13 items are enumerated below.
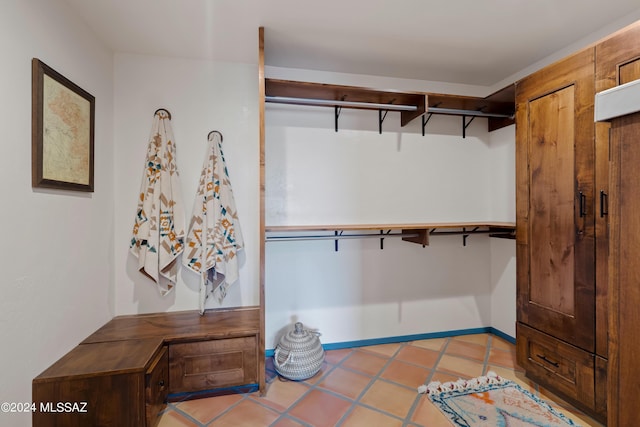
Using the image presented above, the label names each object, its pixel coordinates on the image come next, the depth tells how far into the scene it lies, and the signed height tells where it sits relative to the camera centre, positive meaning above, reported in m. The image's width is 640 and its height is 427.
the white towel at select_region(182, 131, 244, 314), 2.11 -0.12
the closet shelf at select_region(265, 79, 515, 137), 2.15 +0.94
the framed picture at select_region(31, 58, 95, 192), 1.36 +0.45
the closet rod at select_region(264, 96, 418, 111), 2.19 +0.89
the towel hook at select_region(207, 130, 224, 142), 2.24 +0.63
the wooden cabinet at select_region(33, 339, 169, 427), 1.38 -0.86
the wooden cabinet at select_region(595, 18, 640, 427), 0.97 -0.20
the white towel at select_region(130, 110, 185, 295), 2.03 +0.02
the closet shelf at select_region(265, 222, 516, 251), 2.16 -0.14
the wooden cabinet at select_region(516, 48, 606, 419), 1.61 -0.07
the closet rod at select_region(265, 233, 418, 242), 2.25 -0.17
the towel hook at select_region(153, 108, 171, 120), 2.16 +0.79
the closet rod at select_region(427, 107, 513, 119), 2.40 +0.88
